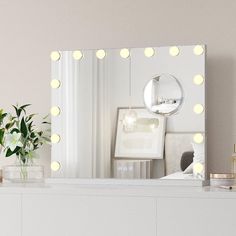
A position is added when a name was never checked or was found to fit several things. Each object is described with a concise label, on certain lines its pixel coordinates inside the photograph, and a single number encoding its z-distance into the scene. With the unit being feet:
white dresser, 9.57
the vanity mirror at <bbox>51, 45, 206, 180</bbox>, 10.67
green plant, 11.37
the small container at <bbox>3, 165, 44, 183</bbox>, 11.40
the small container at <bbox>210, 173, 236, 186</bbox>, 10.17
